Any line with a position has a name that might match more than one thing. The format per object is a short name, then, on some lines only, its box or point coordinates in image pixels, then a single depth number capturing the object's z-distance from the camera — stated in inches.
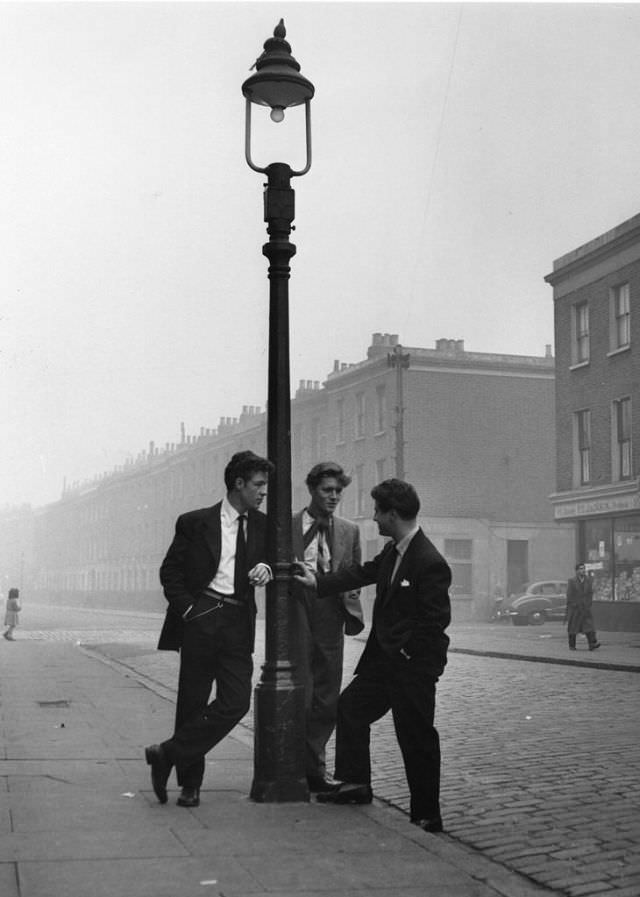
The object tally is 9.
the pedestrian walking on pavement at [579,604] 896.9
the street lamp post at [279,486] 253.8
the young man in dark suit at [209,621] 246.2
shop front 1213.1
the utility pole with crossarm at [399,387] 1545.3
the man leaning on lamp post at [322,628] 263.6
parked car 1557.6
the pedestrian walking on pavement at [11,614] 1132.5
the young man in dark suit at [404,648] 233.1
